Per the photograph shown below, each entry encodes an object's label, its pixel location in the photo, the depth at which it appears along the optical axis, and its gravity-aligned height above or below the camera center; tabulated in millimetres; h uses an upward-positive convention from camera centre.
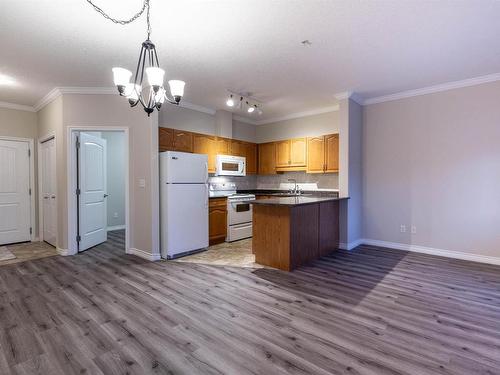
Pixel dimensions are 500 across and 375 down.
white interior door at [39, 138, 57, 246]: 4836 -124
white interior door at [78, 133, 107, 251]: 4539 -144
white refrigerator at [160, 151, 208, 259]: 4125 -325
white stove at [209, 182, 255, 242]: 5273 -602
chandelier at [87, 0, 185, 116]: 2143 +854
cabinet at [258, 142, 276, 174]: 6164 +566
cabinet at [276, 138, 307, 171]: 5633 +596
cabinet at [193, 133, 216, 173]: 5086 +701
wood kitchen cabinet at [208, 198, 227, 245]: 4980 -718
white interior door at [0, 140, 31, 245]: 5031 -179
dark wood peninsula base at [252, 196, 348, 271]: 3605 -698
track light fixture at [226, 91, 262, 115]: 4656 +1507
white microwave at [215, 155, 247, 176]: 5414 +350
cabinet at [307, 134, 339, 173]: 5172 +557
